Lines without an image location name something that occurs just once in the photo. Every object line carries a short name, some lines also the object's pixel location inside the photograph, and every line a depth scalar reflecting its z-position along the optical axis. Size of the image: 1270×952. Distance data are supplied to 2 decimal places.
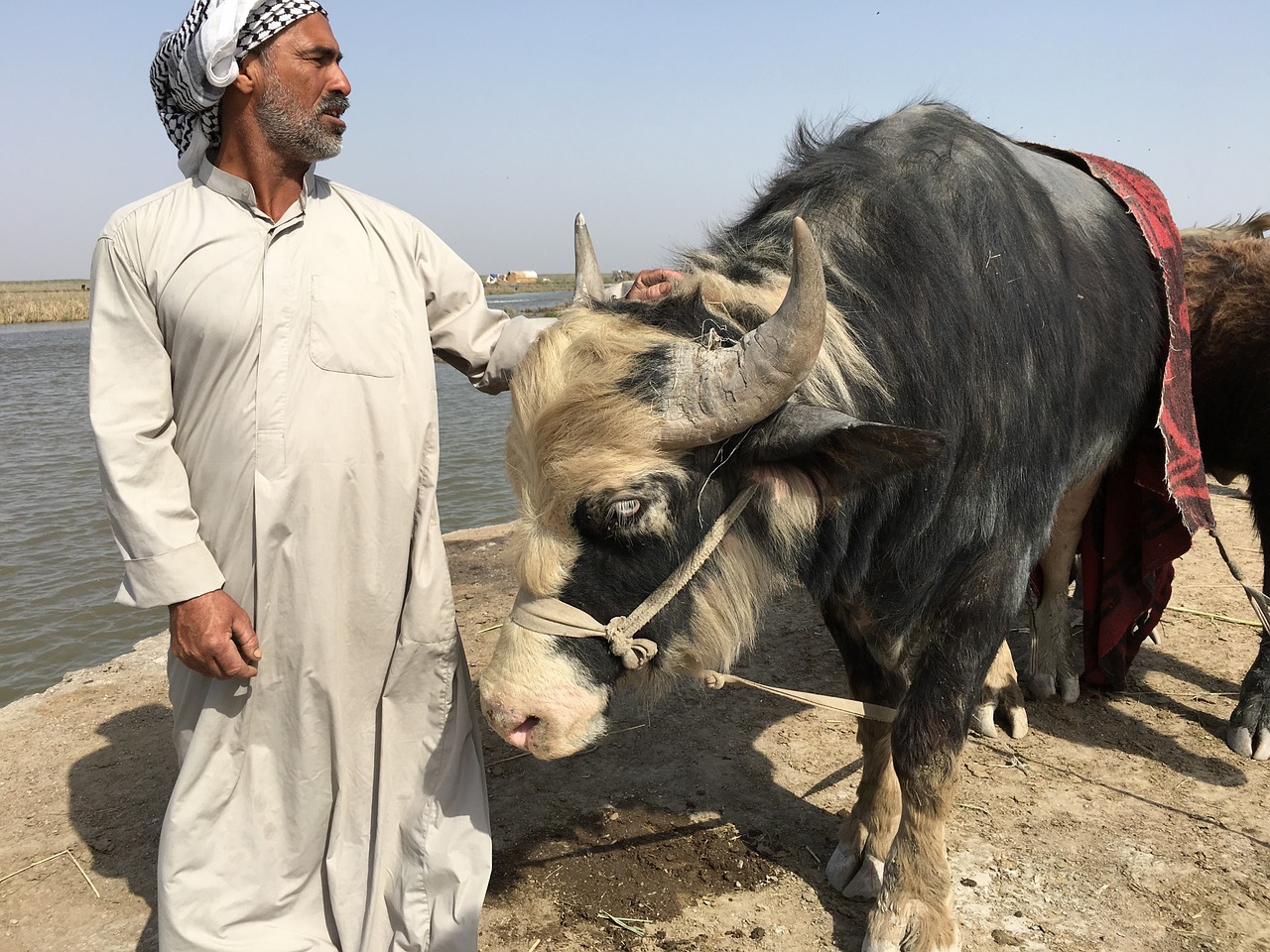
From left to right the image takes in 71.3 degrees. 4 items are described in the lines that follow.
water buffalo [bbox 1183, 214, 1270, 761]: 3.47
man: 2.20
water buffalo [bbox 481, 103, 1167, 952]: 2.03
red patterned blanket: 2.98
